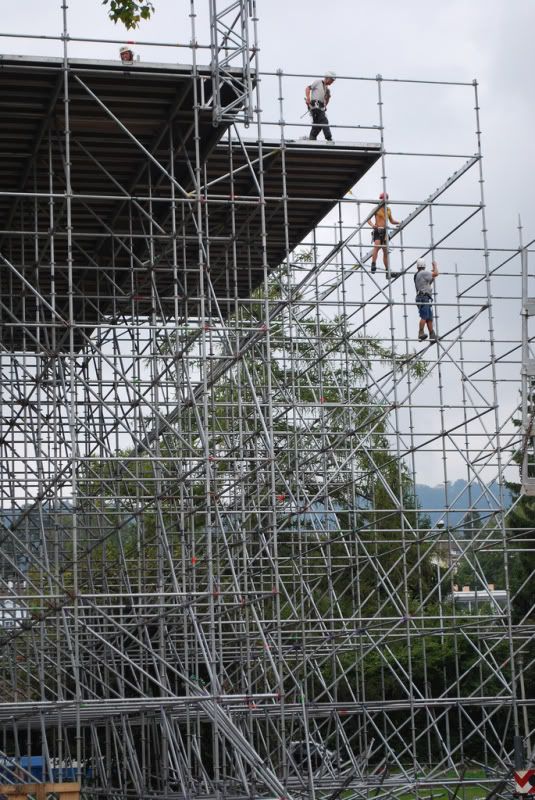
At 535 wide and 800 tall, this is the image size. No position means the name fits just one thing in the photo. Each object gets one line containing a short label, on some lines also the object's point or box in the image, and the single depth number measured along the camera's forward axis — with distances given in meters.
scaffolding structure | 19.88
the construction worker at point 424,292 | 25.09
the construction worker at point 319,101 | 23.66
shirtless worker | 25.05
